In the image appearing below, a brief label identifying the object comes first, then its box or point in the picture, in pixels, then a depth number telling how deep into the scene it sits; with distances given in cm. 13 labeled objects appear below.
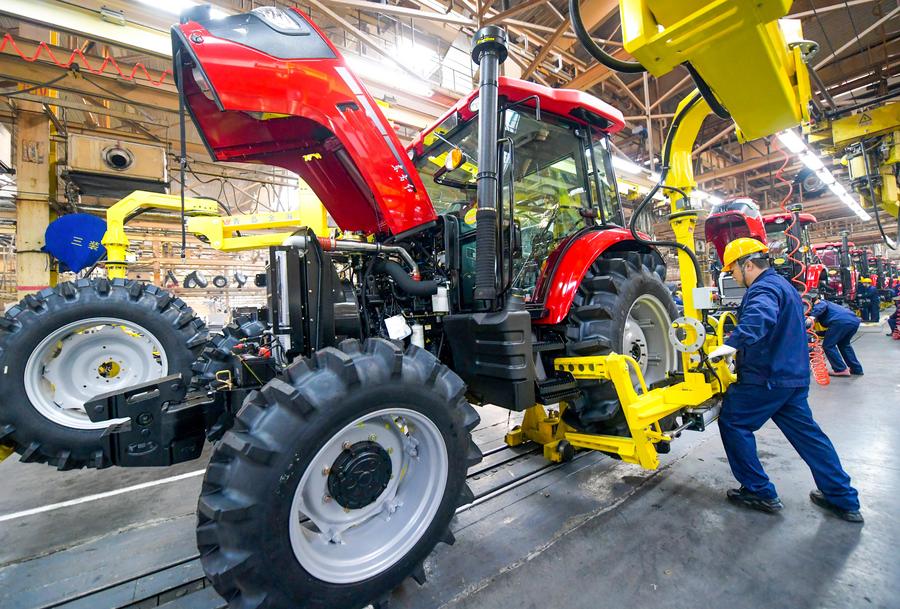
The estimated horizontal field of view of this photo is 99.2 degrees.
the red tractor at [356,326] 138
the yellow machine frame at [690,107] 141
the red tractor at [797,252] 657
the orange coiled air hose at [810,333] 551
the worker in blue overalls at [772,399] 227
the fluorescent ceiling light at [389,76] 398
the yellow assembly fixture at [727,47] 135
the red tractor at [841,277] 946
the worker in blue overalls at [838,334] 566
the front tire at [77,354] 253
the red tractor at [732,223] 535
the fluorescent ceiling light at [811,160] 686
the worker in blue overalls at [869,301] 1222
